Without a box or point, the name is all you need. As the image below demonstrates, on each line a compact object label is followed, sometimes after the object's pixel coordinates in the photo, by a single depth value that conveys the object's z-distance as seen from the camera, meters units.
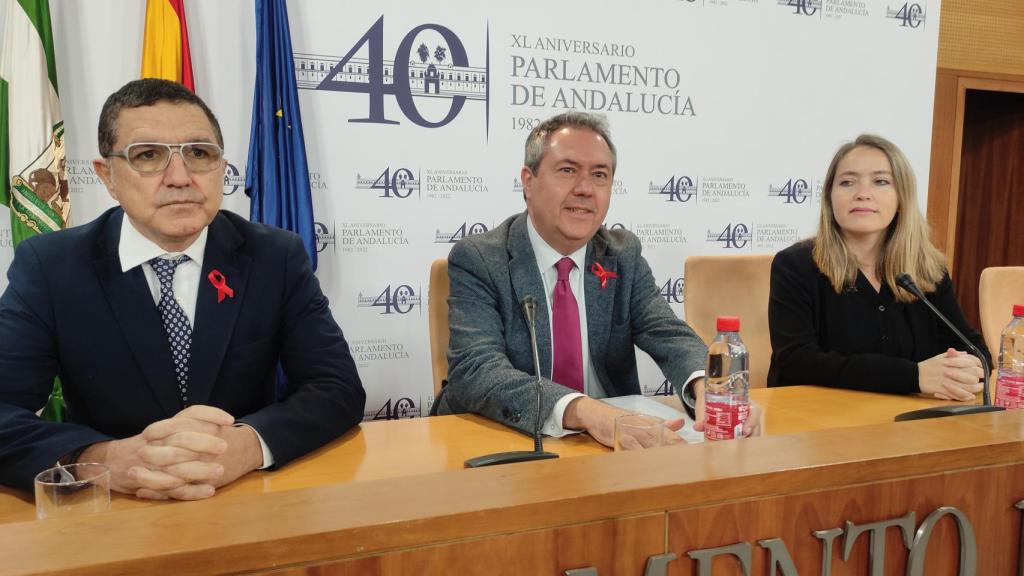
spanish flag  3.00
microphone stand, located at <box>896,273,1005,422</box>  1.59
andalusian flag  2.79
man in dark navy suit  1.56
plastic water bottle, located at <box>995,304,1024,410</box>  1.77
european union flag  3.13
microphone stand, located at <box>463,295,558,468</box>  1.25
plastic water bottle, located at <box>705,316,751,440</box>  1.45
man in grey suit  1.96
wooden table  1.29
